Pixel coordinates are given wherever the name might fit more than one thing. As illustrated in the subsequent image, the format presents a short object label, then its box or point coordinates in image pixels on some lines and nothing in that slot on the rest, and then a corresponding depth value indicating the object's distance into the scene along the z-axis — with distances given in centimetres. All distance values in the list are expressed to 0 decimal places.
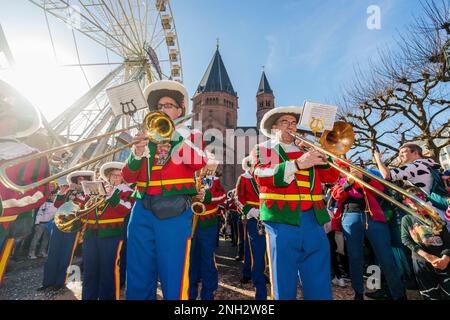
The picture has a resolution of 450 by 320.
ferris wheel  1259
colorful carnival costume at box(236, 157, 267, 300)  383
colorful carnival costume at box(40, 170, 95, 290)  493
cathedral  4678
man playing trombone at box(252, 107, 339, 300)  203
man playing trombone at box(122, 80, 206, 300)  208
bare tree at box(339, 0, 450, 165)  916
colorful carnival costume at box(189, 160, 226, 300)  396
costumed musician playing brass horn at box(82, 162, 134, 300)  355
